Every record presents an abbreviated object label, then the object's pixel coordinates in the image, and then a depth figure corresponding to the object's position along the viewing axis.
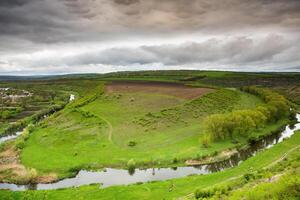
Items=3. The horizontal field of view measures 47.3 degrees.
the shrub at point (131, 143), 91.13
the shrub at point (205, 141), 86.44
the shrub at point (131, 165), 76.44
